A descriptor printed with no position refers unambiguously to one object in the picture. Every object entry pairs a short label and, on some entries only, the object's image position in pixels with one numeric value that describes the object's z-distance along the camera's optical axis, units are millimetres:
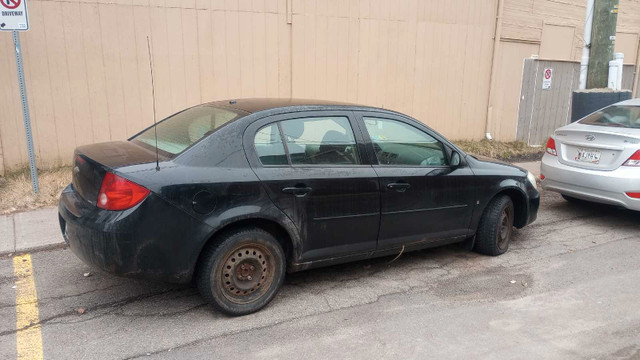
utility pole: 10453
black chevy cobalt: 3738
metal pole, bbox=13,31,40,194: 6547
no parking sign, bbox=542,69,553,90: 12052
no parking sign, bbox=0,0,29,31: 6141
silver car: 6254
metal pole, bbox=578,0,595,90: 12500
